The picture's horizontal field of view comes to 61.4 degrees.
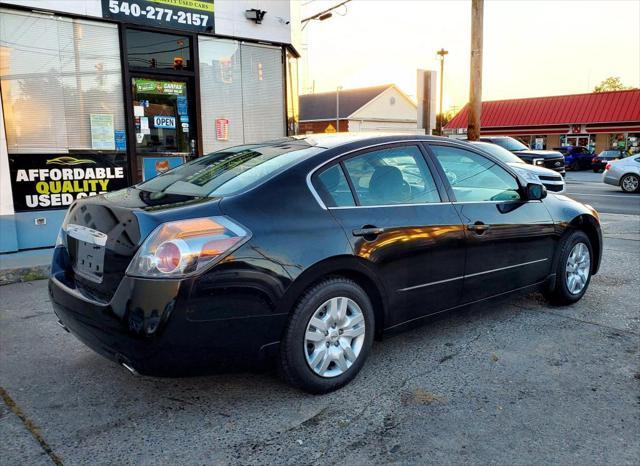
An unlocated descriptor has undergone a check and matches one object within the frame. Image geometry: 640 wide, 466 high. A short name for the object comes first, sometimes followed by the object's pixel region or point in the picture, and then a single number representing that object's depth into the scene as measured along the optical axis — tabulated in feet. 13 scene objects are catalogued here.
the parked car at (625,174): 58.65
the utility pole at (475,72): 40.83
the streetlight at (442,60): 102.46
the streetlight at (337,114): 178.29
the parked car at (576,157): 110.04
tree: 250.98
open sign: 27.73
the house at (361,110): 185.57
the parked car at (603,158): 101.28
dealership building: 23.25
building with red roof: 119.24
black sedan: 9.03
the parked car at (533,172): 33.19
